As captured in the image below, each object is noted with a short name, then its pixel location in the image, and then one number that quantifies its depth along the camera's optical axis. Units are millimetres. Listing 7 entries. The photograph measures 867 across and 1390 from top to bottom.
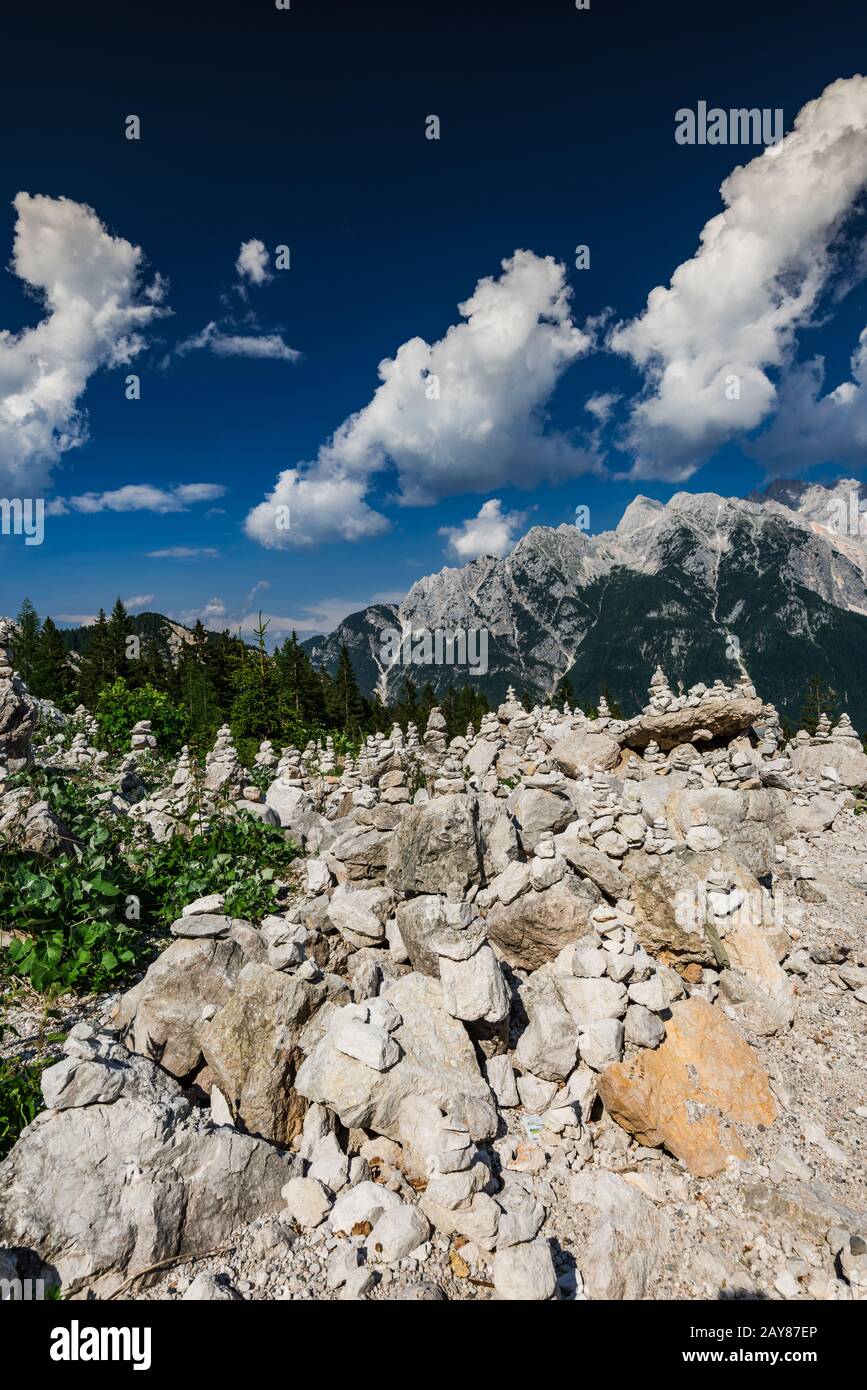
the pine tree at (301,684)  41612
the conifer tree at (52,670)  48344
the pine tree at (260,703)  34250
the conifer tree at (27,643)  49875
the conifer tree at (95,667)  49891
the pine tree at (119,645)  57494
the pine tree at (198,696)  32250
